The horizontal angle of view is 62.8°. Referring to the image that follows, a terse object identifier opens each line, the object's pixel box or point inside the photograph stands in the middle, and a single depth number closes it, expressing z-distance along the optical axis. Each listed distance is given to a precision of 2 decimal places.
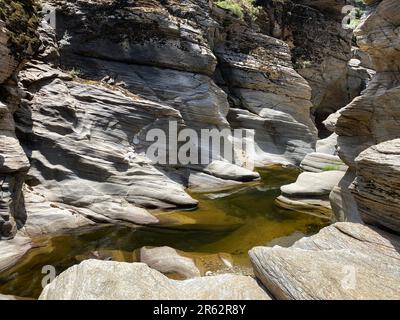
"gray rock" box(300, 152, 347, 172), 23.13
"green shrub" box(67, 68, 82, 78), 21.03
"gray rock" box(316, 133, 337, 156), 29.75
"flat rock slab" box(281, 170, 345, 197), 19.45
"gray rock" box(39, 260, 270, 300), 6.41
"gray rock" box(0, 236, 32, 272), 11.39
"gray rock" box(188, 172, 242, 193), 21.66
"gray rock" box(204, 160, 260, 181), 23.06
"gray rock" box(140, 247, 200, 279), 11.36
